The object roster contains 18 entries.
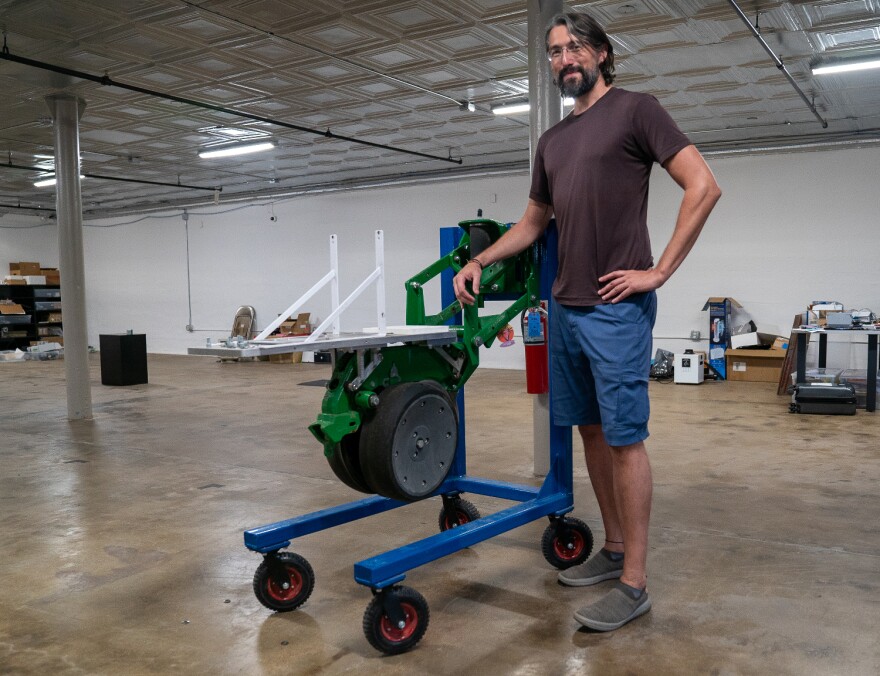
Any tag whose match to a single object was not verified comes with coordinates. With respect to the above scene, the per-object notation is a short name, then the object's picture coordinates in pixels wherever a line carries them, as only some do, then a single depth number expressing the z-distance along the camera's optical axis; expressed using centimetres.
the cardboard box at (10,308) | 1411
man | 196
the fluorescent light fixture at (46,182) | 1167
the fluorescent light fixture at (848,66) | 598
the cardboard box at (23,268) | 1512
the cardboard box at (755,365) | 824
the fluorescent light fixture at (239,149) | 903
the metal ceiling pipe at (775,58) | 502
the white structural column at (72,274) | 659
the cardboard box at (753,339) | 850
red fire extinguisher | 289
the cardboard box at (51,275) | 1521
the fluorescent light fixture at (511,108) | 739
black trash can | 903
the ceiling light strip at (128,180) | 1025
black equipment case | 607
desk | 620
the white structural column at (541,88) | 389
